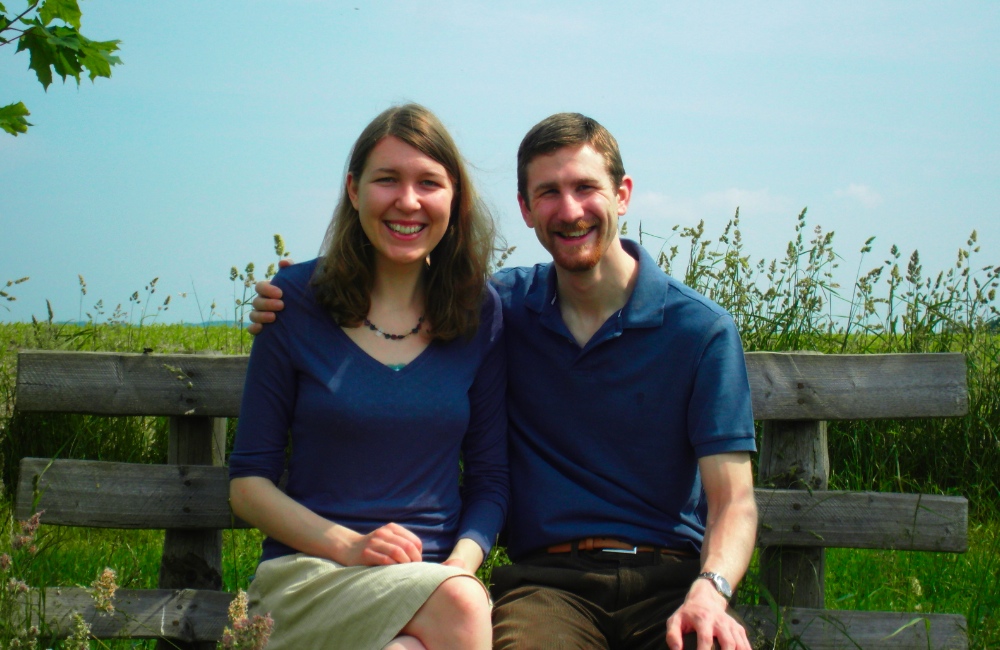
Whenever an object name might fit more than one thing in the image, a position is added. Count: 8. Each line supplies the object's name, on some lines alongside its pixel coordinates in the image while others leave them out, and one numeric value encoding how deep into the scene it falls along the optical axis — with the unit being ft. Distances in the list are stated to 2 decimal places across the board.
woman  8.95
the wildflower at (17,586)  7.75
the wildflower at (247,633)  5.98
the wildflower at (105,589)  6.98
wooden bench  11.34
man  9.46
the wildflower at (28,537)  7.67
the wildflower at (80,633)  6.73
